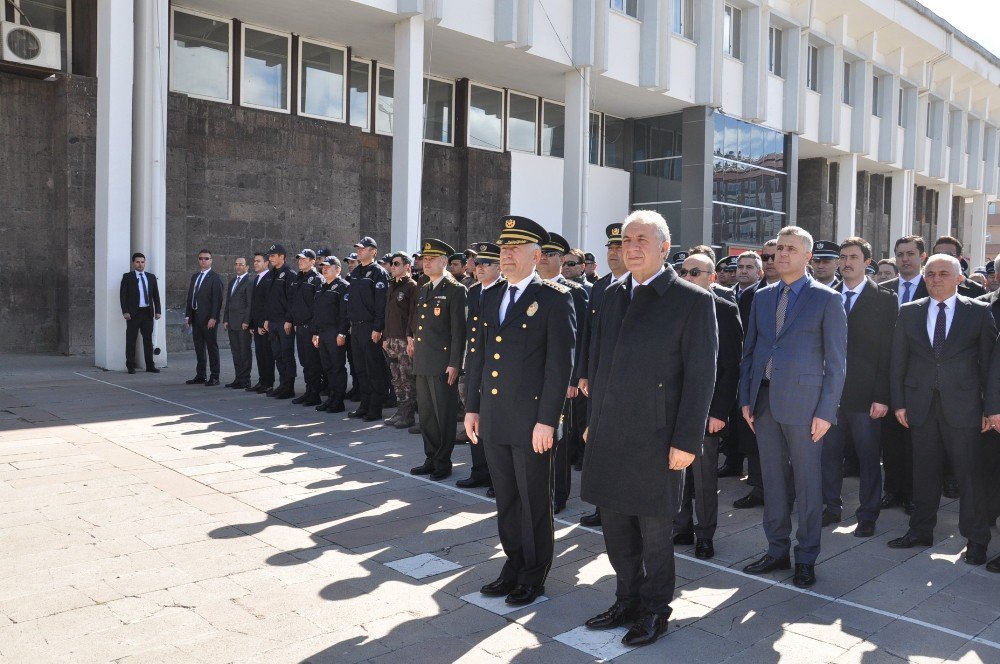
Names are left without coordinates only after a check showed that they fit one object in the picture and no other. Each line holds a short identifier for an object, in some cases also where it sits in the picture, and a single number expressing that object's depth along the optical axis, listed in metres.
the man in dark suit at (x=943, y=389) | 5.23
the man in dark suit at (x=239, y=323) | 11.71
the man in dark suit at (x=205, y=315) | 12.19
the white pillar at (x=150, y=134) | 13.29
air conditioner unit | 13.70
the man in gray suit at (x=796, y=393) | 4.61
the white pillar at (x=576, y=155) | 18.78
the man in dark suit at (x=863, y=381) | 5.68
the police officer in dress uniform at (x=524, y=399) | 4.23
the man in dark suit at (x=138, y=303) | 12.71
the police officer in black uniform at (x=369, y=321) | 9.58
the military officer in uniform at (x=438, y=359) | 6.93
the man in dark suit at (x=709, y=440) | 5.14
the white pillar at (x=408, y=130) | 15.31
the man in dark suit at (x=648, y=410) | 3.64
